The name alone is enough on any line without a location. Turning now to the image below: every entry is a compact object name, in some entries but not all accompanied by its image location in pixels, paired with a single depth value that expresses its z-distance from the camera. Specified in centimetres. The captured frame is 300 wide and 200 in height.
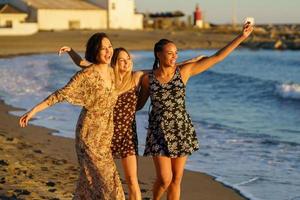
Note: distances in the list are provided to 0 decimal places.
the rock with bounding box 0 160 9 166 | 784
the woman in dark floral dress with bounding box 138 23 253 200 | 529
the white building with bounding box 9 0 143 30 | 5403
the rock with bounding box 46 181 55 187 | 695
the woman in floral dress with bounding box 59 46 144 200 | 523
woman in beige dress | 501
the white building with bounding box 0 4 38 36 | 4778
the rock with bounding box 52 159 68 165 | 846
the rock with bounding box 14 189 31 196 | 643
